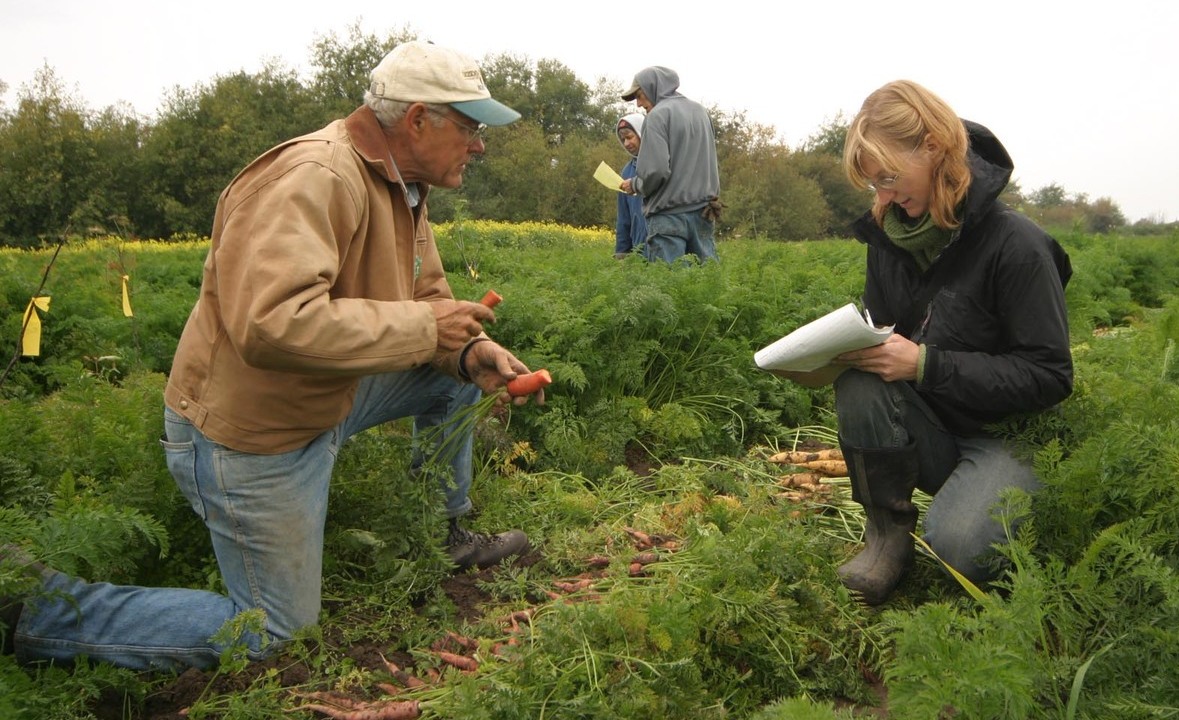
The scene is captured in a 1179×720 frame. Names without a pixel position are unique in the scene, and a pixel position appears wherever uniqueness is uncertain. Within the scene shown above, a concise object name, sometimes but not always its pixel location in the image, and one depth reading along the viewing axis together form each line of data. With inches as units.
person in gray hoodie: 297.1
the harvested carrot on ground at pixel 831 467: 165.5
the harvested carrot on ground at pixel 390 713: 98.3
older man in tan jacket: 98.2
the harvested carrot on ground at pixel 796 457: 179.5
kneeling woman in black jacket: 117.6
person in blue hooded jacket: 350.0
